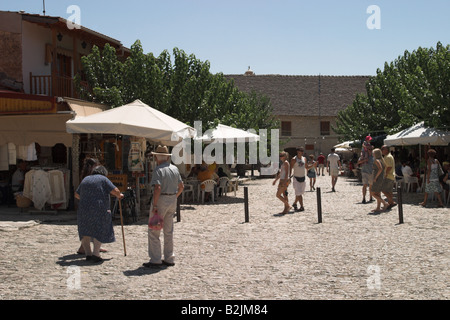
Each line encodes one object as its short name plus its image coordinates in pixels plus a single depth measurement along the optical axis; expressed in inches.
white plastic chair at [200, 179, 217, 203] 647.1
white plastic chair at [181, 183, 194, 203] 648.3
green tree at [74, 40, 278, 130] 676.7
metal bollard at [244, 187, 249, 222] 465.7
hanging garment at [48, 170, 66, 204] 514.3
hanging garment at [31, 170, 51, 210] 505.7
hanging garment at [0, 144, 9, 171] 572.4
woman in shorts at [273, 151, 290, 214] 509.0
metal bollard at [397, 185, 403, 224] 437.3
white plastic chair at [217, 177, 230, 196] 729.0
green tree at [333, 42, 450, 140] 662.5
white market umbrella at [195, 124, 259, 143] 701.3
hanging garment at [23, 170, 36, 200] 508.7
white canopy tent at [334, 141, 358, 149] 1370.8
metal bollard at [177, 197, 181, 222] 470.4
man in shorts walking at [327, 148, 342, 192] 797.9
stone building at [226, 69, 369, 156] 1952.5
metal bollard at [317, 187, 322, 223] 457.7
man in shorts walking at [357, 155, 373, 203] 595.2
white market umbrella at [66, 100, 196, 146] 451.8
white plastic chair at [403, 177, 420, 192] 752.0
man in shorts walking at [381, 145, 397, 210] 518.0
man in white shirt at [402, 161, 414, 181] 753.6
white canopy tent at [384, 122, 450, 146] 660.7
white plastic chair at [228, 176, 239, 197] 783.7
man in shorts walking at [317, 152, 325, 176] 1243.4
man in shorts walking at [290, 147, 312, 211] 533.0
